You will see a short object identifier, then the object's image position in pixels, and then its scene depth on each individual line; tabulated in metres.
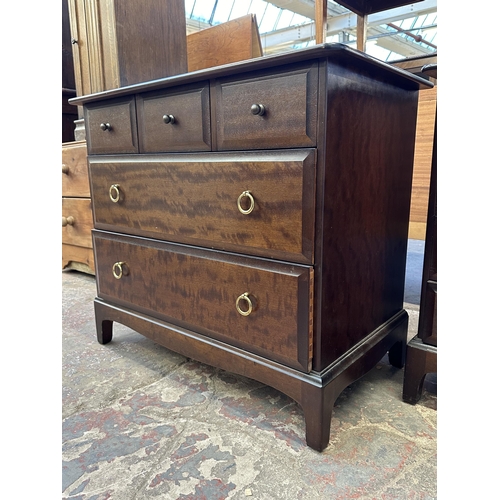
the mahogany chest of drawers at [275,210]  0.83
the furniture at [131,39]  1.68
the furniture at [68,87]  2.82
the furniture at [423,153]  2.31
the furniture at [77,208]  2.07
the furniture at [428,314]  0.99
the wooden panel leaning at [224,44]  1.63
